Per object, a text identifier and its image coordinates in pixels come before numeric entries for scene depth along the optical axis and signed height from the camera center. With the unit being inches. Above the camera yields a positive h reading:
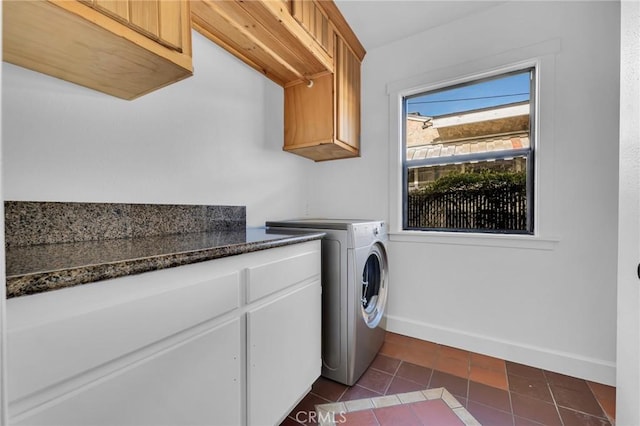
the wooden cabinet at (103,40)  30.2 +21.2
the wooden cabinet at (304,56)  54.6 +38.6
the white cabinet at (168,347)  23.0 -15.7
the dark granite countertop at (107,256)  22.9 -5.3
